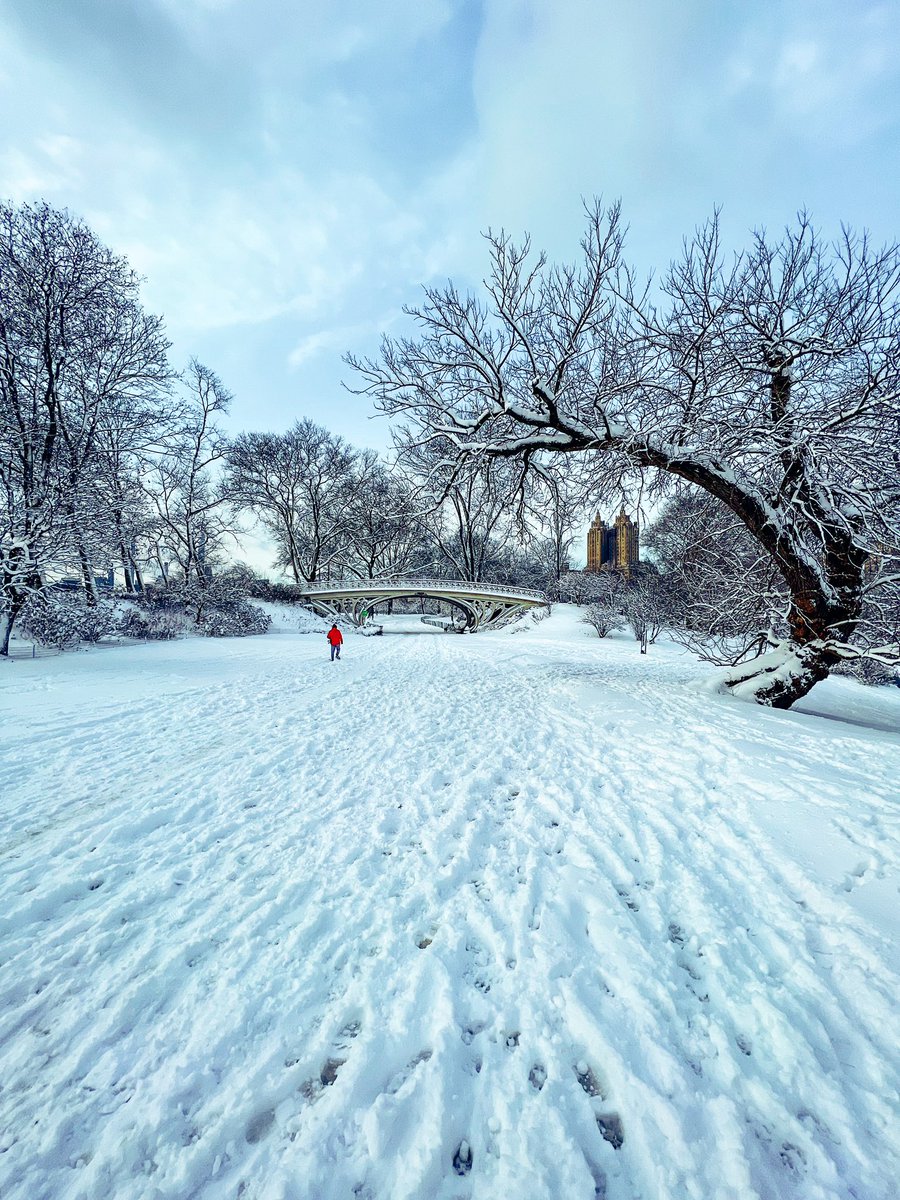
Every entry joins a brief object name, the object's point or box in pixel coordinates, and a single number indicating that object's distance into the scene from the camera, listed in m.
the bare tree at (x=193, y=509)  20.52
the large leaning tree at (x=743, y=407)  4.70
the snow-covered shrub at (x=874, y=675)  11.73
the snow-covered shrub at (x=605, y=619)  21.55
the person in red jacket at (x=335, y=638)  11.19
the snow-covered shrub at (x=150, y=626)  13.68
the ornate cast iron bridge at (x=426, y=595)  29.78
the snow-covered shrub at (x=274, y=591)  28.78
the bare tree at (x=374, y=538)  34.22
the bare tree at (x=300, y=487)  30.48
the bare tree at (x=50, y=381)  9.02
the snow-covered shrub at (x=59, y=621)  9.60
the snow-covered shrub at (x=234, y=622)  18.30
